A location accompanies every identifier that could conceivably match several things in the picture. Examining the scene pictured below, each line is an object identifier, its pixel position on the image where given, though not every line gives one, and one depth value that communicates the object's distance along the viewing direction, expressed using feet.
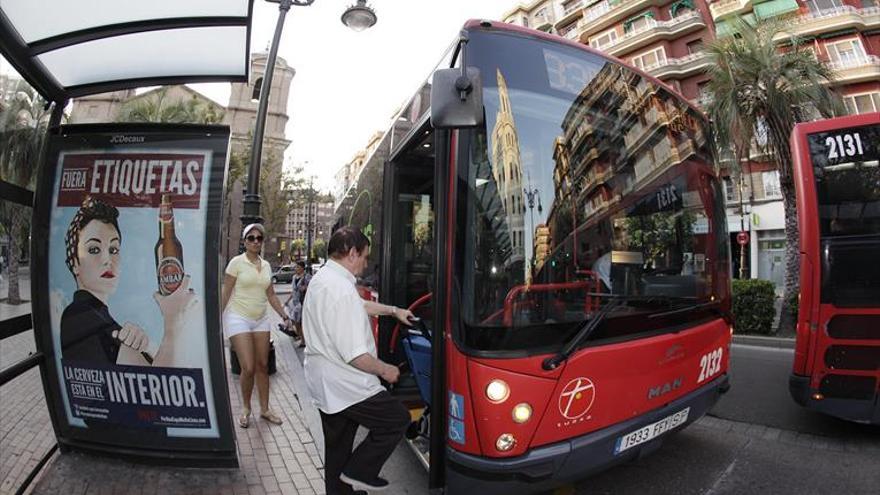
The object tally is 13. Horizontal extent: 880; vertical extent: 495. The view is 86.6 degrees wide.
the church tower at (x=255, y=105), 131.32
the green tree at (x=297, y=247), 254.27
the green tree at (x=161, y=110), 75.25
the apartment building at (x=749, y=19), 79.05
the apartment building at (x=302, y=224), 123.95
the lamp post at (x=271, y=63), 22.72
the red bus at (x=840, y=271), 12.98
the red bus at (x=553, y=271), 8.17
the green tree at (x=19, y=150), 10.11
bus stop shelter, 9.31
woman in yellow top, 14.21
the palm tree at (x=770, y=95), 37.32
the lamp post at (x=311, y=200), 86.63
